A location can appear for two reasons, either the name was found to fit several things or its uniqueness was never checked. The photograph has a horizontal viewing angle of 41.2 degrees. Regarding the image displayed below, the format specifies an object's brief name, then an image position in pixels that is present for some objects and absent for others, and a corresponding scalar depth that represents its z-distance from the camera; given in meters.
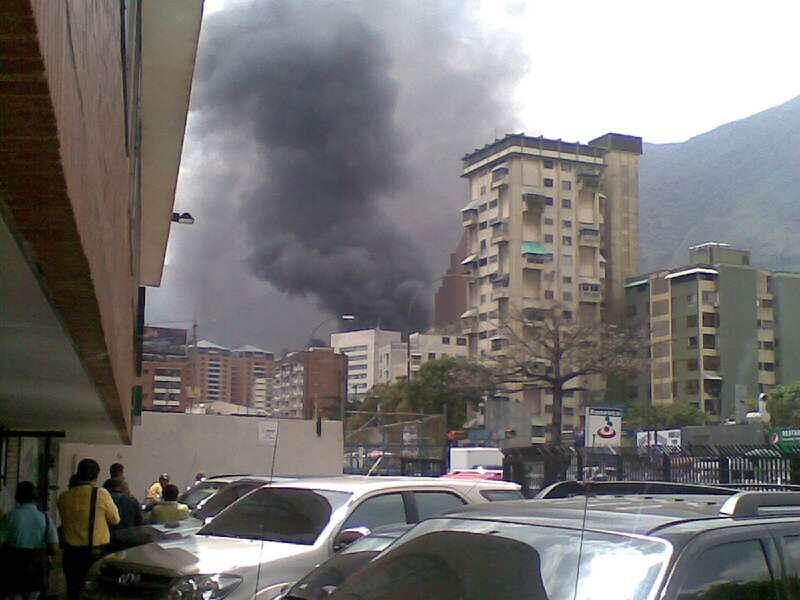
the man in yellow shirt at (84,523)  8.34
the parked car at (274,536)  6.36
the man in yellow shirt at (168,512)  9.98
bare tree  38.50
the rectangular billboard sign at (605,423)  16.08
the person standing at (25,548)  7.82
